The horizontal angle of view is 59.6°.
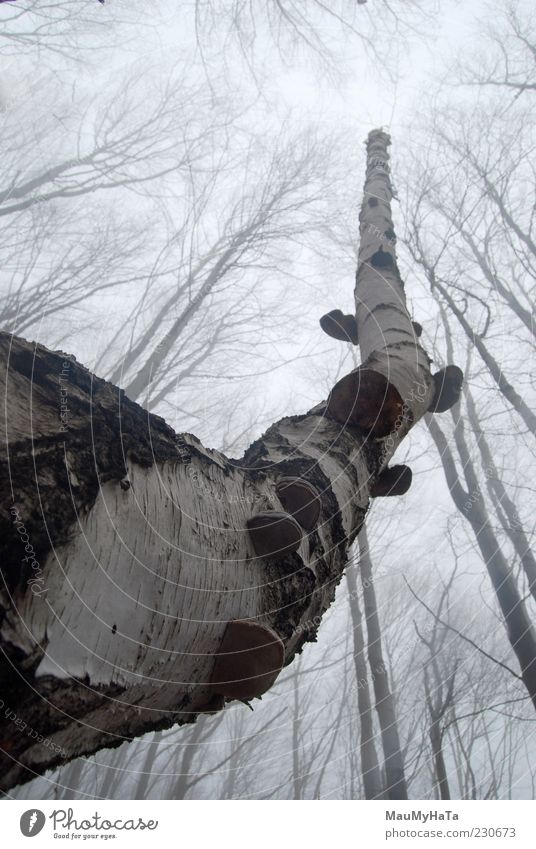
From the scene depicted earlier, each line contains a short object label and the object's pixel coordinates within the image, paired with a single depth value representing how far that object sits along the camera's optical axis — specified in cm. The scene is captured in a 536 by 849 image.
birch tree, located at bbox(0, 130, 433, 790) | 46
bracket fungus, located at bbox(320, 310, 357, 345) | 185
